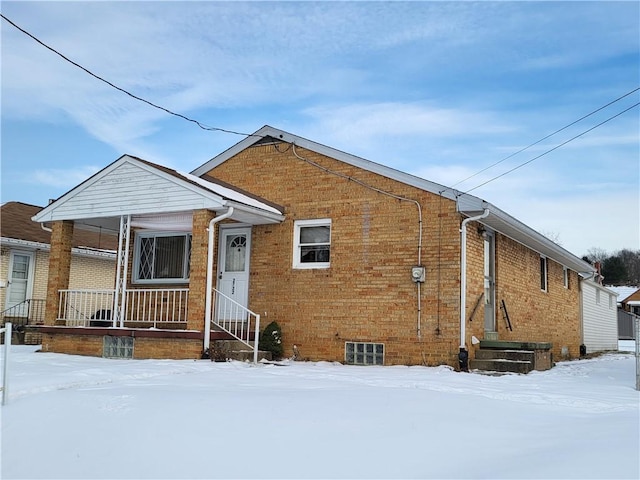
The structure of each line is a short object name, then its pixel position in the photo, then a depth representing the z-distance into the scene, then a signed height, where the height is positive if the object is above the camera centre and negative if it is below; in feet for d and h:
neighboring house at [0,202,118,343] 58.95 +5.69
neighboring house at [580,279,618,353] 74.17 +2.28
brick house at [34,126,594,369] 38.19 +4.76
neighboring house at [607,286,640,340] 137.49 +7.16
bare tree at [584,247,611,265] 308.69 +41.30
